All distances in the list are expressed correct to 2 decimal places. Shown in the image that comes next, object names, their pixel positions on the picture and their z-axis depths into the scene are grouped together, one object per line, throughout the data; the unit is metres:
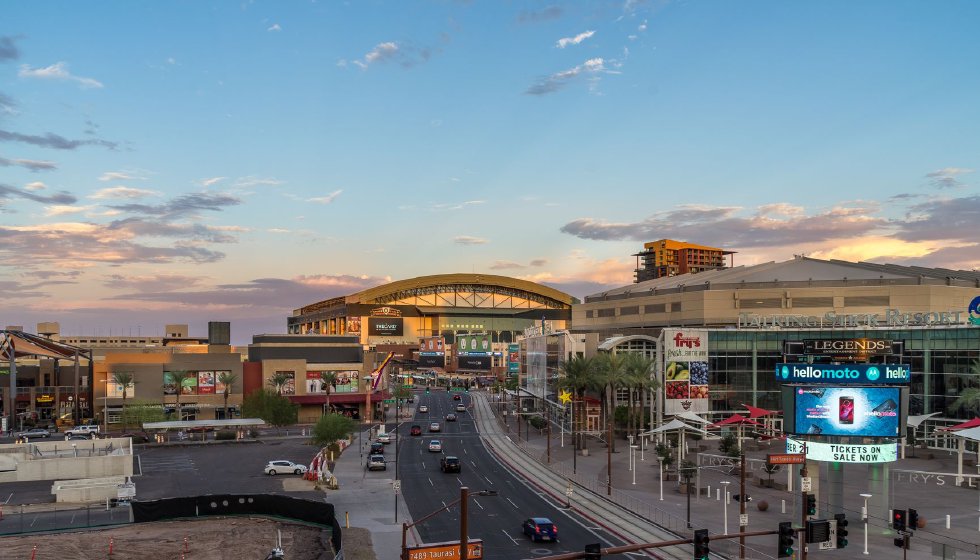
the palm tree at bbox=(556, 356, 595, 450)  109.31
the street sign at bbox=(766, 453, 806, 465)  41.94
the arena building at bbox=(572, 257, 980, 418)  103.31
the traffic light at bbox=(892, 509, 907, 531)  39.97
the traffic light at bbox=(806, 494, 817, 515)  37.56
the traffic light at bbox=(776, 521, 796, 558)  29.83
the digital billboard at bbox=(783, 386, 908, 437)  55.91
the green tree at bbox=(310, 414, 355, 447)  93.50
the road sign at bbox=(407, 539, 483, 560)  31.09
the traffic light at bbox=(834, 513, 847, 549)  34.34
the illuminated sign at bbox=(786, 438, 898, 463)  55.78
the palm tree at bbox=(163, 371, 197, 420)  135.44
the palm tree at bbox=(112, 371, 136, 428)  133.00
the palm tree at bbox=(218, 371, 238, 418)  139.25
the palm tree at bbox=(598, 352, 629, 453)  102.50
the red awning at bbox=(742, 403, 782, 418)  99.44
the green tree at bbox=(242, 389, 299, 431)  127.31
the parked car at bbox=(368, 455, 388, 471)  86.88
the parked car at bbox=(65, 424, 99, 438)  116.00
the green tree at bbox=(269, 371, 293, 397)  142.75
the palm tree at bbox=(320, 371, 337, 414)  143.02
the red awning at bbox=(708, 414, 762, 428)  87.94
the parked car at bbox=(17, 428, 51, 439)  120.74
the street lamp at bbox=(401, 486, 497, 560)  27.77
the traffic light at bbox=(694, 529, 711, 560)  27.72
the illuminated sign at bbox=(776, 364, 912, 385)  57.03
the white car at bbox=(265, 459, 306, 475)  86.12
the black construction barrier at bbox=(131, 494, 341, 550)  59.78
